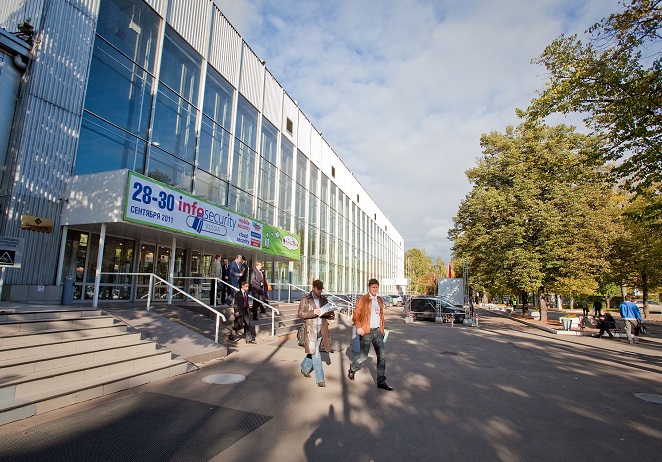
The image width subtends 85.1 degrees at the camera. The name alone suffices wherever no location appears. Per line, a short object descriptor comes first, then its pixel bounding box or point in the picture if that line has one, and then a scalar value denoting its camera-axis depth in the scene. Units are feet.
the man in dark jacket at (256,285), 38.99
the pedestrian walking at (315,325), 20.76
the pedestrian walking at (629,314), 42.50
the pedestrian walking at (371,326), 20.86
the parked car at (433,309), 72.74
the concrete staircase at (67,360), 15.80
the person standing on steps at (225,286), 41.37
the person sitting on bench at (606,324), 49.65
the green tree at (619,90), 27.35
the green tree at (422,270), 283.59
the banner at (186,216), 32.83
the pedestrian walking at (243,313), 32.27
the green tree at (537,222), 71.67
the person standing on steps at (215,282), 40.91
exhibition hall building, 31.53
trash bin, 31.09
